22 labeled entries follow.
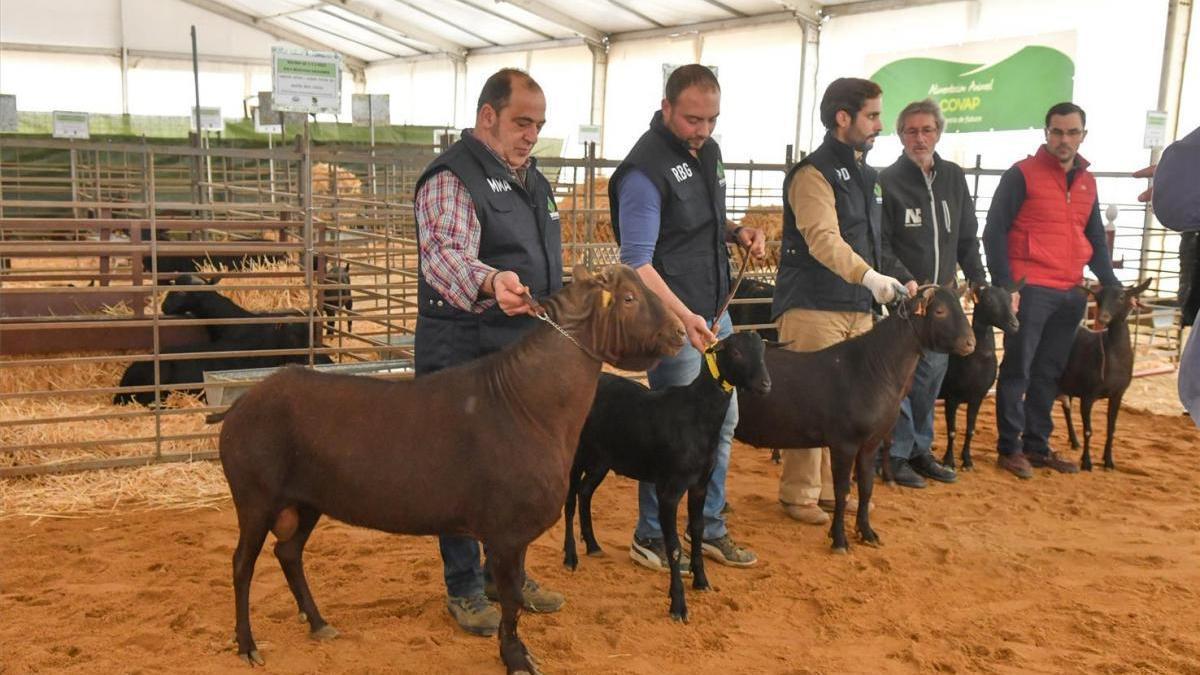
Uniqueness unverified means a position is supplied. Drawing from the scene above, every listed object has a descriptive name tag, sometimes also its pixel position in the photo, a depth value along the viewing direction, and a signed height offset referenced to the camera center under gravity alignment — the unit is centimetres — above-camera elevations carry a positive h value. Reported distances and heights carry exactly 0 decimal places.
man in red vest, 621 -10
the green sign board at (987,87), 1444 +215
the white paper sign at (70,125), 1095 +81
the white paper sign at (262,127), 1166 +91
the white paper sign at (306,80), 631 +80
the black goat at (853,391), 493 -82
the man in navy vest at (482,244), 338 -11
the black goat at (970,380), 634 -97
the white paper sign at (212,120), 1314 +108
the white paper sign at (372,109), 1046 +107
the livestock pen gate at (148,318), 607 -86
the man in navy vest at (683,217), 398 +0
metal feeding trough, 633 -112
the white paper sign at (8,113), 1057 +88
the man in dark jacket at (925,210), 575 +9
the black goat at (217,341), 718 -102
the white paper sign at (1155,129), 965 +100
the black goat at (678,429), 412 -88
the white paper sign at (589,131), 978 +82
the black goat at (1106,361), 664 -86
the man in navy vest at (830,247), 470 -12
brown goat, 324 -73
